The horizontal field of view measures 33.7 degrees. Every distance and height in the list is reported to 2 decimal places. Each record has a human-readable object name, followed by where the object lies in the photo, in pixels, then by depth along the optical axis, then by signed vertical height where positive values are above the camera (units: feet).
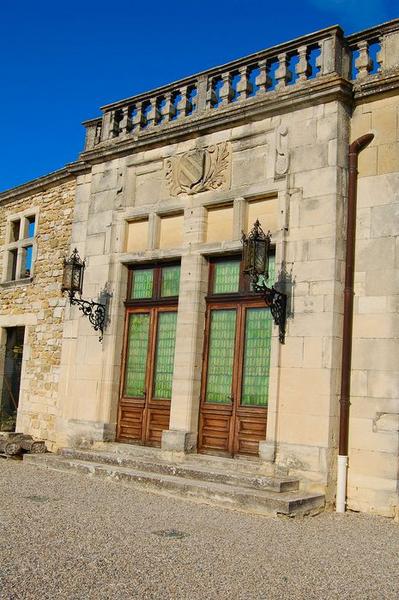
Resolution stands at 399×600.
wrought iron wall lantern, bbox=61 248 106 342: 32.78 +4.56
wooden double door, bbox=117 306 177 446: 30.81 +0.63
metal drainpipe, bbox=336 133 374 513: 23.88 +2.95
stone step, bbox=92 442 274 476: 25.82 -2.84
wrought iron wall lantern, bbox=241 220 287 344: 25.30 +4.80
